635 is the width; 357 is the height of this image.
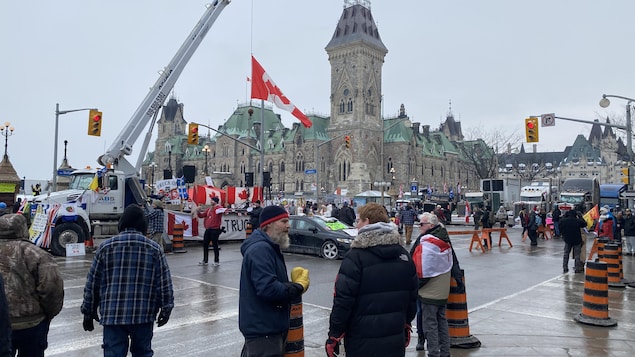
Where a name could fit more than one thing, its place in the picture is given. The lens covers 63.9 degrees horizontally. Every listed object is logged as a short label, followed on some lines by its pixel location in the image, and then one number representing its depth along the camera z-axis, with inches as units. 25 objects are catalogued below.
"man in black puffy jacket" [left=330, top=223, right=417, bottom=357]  161.2
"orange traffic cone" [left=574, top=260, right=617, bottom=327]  331.3
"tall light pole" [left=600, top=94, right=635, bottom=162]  946.4
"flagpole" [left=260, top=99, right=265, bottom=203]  1037.0
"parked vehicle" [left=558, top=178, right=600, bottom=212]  1617.9
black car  649.0
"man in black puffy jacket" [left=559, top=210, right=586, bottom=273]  550.9
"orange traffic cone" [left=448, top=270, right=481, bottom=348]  275.6
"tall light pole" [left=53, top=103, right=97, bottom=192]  1132.0
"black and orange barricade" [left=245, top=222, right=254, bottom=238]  863.3
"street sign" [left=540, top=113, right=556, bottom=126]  954.7
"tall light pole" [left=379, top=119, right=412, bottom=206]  3250.5
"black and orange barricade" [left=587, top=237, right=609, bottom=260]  518.2
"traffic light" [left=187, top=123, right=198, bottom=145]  1173.1
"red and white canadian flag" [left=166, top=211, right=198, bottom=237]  791.7
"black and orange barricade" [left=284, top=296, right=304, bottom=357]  190.4
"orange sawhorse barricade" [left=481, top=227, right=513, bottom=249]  808.9
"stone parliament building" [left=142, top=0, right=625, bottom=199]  3125.0
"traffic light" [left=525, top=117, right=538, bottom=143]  959.0
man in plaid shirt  175.9
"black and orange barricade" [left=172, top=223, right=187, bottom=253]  739.7
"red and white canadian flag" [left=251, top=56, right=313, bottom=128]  946.7
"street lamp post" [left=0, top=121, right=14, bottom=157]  1286.9
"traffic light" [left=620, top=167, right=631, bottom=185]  1090.7
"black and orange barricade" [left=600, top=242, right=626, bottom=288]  471.5
